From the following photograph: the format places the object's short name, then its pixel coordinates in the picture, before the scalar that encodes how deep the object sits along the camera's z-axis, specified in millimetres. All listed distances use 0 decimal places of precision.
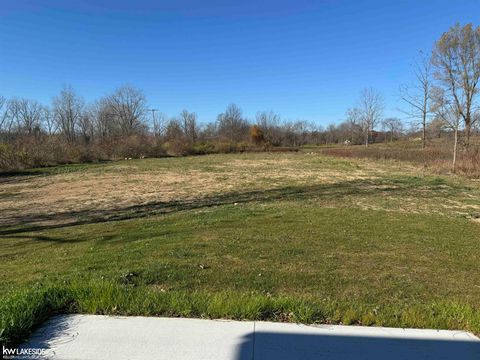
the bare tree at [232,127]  70375
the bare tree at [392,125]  78000
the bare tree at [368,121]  63906
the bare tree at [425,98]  26359
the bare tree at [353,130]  78656
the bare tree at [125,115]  74812
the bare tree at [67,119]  65500
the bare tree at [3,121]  51688
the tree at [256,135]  64500
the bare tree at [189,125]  74256
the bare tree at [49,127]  63769
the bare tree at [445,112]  24594
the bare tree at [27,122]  62416
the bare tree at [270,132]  71562
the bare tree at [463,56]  26062
